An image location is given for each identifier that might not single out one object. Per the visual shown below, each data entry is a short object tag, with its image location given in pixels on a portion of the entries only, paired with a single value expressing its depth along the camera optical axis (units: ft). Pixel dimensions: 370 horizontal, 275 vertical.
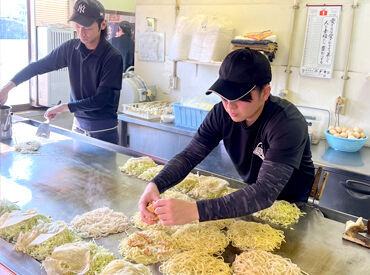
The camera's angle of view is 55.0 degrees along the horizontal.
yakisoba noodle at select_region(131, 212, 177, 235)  5.74
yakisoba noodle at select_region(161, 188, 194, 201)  6.68
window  16.63
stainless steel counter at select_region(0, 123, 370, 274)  4.99
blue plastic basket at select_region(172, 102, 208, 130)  12.83
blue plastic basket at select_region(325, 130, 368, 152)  10.78
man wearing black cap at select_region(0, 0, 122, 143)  9.66
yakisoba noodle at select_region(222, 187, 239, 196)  6.94
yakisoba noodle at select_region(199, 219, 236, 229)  5.90
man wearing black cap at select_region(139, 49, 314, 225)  5.22
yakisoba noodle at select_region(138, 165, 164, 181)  7.50
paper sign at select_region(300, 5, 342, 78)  11.71
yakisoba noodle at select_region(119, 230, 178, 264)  4.91
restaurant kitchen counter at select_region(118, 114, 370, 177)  10.25
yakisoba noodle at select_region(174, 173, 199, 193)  7.21
